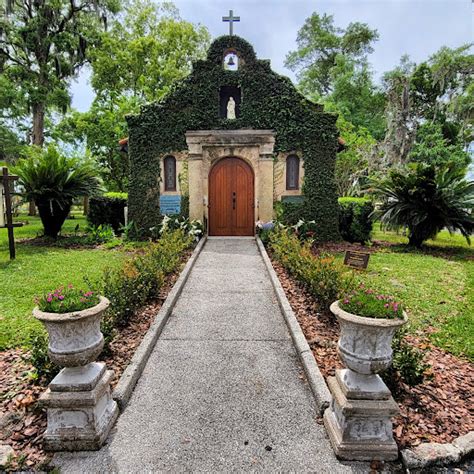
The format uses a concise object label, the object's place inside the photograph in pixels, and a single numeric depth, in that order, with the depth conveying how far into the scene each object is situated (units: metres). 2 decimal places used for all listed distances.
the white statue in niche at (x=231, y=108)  12.19
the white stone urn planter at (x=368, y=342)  2.46
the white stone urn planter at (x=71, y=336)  2.47
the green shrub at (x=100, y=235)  11.44
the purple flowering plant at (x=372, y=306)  2.54
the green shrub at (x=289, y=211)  11.25
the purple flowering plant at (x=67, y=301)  2.56
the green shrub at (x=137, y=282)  4.52
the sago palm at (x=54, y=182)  10.64
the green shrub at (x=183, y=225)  10.20
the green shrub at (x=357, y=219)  11.56
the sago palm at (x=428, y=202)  9.56
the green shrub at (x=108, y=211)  12.88
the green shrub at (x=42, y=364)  3.27
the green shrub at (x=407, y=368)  3.23
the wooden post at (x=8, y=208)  8.31
